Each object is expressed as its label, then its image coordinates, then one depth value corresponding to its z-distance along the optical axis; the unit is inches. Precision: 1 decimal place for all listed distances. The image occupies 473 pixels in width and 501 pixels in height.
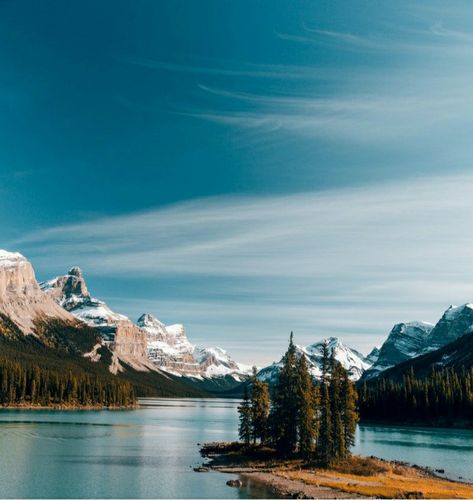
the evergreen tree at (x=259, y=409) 4226.9
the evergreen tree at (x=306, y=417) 3659.0
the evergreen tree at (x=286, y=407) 3809.1
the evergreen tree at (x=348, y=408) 3718.0
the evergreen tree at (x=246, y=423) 4254.4
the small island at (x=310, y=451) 2704.2
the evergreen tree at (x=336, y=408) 3545.8
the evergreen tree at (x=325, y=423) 3513.8
